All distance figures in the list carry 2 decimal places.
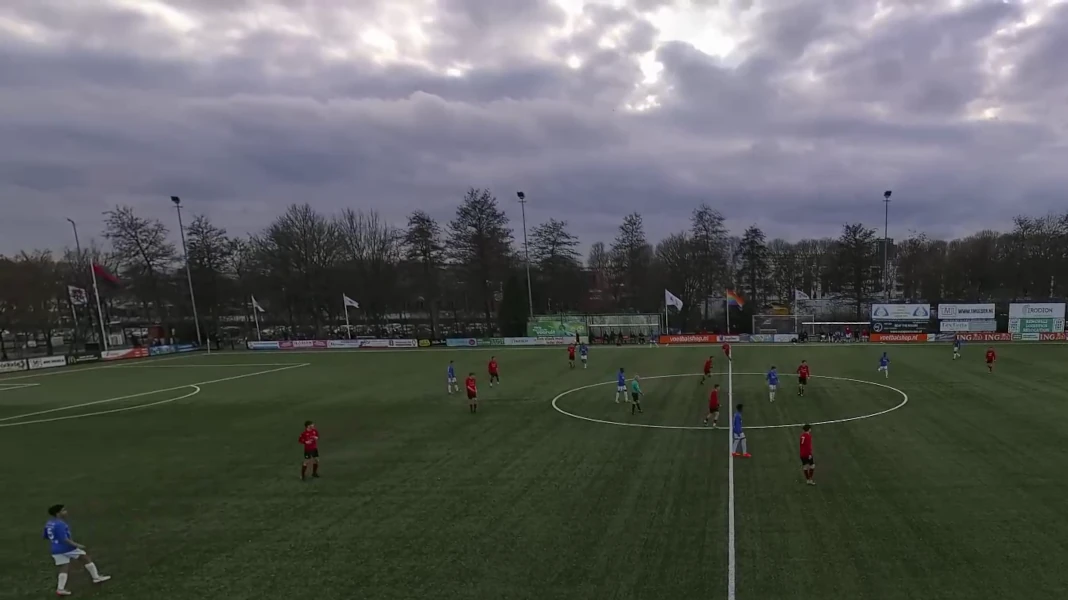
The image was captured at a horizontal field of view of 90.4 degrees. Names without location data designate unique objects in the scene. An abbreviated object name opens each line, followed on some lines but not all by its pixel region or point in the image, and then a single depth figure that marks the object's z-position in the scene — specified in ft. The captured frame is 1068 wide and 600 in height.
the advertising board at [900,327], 163.84
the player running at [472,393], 75.18
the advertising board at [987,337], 155.53
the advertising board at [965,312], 157.79
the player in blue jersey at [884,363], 94.22
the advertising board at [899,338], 162.30
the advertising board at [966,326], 158.10
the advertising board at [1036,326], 153.28
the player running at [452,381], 91.76
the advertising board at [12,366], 158.71
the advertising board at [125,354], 183.21
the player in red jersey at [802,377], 79.79
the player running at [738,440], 50.88
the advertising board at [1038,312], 152.25
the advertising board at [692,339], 176.35
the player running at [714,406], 61.26
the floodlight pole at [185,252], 181.27
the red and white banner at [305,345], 204.95
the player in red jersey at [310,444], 48.47
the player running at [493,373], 97.61
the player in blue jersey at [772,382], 77.41
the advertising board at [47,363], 163.63
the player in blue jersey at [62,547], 30.22
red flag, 157.69
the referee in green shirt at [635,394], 71.20
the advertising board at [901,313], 162.30
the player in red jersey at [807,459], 42.57
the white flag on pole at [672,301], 172.18
